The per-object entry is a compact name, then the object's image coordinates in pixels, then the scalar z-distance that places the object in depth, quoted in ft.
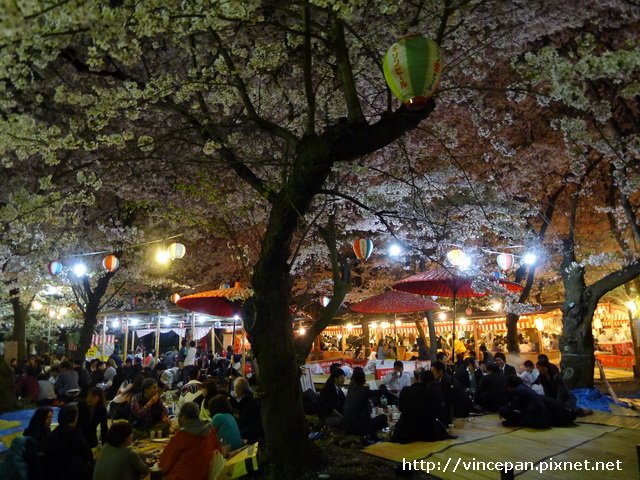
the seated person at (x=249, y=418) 25.84
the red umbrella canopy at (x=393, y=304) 44.70
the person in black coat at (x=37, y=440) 18.31
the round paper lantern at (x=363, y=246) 41.83
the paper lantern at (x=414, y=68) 16.08
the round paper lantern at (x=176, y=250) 48.62
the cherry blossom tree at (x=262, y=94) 18.86
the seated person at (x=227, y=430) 22.54
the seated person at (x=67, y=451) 18.48
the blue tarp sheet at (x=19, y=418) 31.52
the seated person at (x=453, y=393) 31.56
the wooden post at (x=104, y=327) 78.84
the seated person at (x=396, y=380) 38.65
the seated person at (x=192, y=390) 32.63
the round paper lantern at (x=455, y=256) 44.65
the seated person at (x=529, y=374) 39.17
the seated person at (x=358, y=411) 27.71
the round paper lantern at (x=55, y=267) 47.61
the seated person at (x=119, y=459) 16.55
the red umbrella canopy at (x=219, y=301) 41.83
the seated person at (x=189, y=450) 17.10
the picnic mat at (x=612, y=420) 27.30
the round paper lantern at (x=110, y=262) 48.57
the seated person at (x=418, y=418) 24.97
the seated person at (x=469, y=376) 38.42
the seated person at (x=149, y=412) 29.93
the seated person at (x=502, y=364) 38.11
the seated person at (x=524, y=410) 27.04
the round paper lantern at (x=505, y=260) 46.42
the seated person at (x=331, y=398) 32.63
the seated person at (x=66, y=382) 40.04
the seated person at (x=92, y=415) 24.52
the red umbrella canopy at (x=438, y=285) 35.42
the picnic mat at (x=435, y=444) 22.59
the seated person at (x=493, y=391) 33.76
